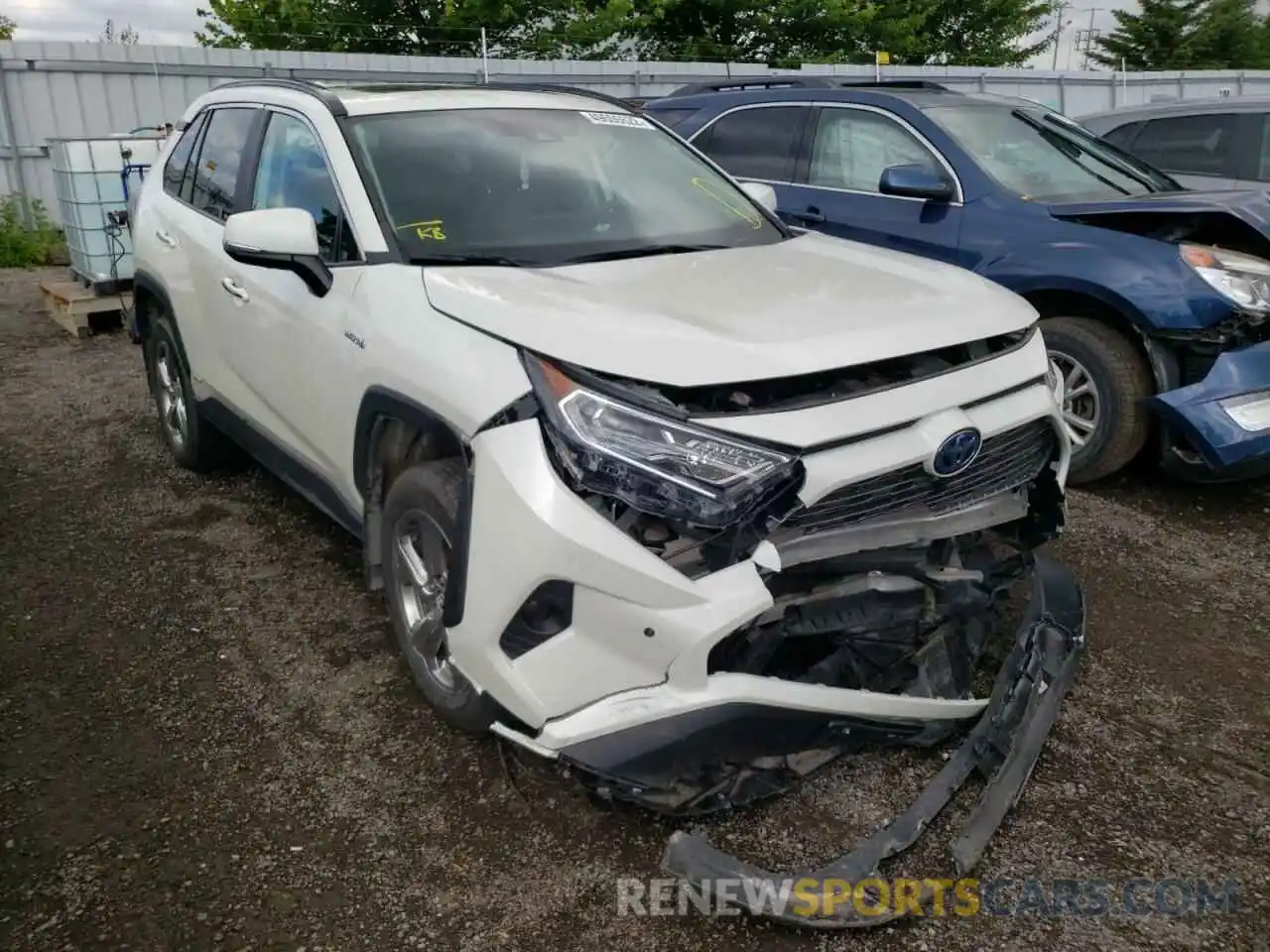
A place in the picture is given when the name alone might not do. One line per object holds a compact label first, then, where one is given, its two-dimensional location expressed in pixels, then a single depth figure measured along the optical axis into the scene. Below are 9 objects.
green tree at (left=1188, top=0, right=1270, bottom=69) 33.34
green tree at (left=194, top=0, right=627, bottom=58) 18.97
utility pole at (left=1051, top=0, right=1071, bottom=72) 26.08
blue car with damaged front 4.30
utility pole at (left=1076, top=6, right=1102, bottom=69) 34.31
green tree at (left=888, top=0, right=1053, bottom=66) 24.34
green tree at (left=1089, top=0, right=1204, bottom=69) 33.84
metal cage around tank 8.23
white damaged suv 2.26
